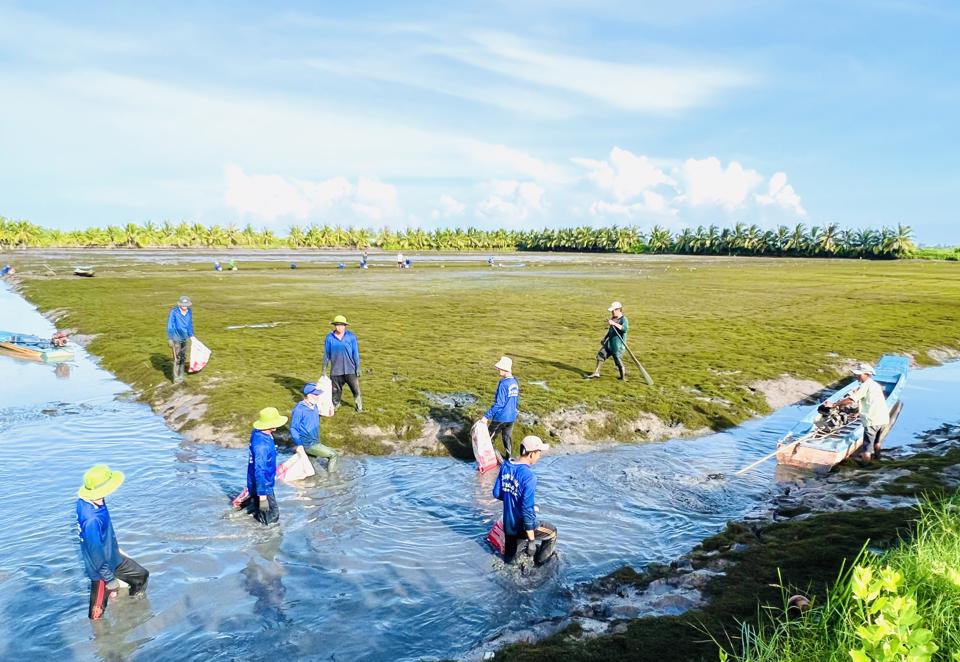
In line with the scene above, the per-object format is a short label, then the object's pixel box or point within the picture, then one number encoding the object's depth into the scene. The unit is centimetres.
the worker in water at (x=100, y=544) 805
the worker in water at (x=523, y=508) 935
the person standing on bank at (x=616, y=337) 2061
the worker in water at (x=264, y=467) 1062
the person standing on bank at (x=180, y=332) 2014
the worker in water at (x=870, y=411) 1495
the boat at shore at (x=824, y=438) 1461
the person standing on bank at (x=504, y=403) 1394
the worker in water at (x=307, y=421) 1328
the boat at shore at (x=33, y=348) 2584
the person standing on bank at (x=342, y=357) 1655
